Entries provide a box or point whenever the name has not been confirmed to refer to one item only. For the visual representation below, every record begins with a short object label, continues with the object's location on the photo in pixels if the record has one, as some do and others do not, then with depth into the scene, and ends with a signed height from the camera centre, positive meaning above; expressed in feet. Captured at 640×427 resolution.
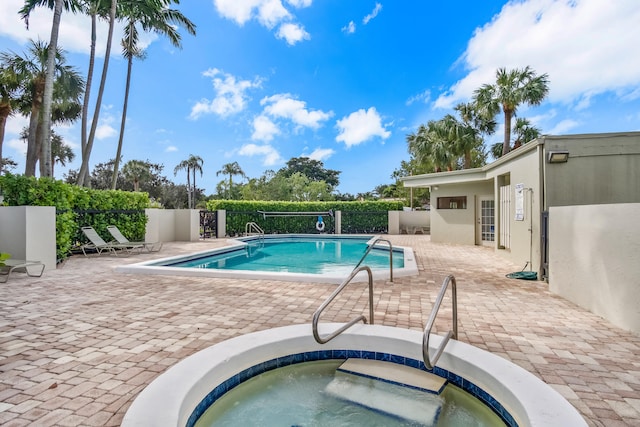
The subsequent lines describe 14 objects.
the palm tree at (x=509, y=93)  61.36 +23.40
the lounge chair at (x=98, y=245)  33.76 -2.77
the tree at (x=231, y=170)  158.51 +22.45
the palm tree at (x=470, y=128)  70.74 +19.87
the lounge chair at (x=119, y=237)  36.20 -2.07
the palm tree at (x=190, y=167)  155.63 +23.43
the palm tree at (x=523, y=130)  69.97 +18.13
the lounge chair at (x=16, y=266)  21.80 -3.53
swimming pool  23.24 -4.41
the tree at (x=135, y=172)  135.33 +18.54
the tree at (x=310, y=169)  177.37 +25.65
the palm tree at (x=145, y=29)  59.88 +34.38
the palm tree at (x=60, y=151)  89.93 +19.17
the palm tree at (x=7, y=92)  58.23 +22.52
